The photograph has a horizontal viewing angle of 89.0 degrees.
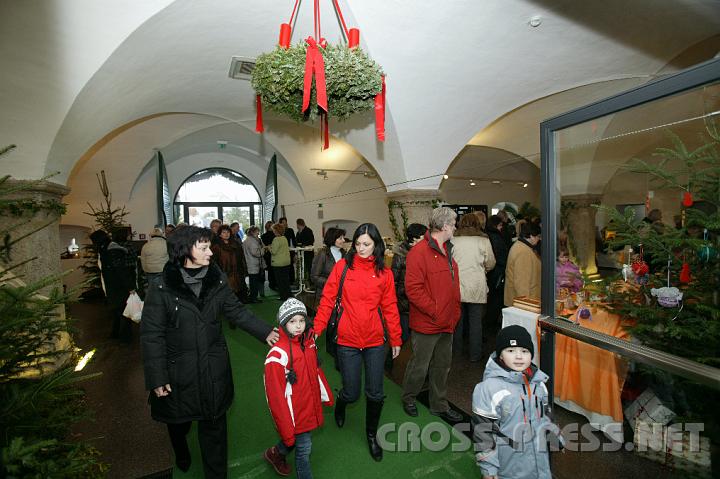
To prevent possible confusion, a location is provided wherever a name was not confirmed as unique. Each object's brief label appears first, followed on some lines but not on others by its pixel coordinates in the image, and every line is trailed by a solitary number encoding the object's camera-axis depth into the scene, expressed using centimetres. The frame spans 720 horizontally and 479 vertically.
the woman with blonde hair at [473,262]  411
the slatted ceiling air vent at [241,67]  526
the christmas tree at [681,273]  195
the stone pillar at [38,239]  417
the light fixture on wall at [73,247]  1127
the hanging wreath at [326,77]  293
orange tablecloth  260
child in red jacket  209
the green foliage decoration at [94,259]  831
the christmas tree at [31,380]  134
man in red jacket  288
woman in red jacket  259
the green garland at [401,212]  728
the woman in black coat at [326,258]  417
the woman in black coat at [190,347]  207
